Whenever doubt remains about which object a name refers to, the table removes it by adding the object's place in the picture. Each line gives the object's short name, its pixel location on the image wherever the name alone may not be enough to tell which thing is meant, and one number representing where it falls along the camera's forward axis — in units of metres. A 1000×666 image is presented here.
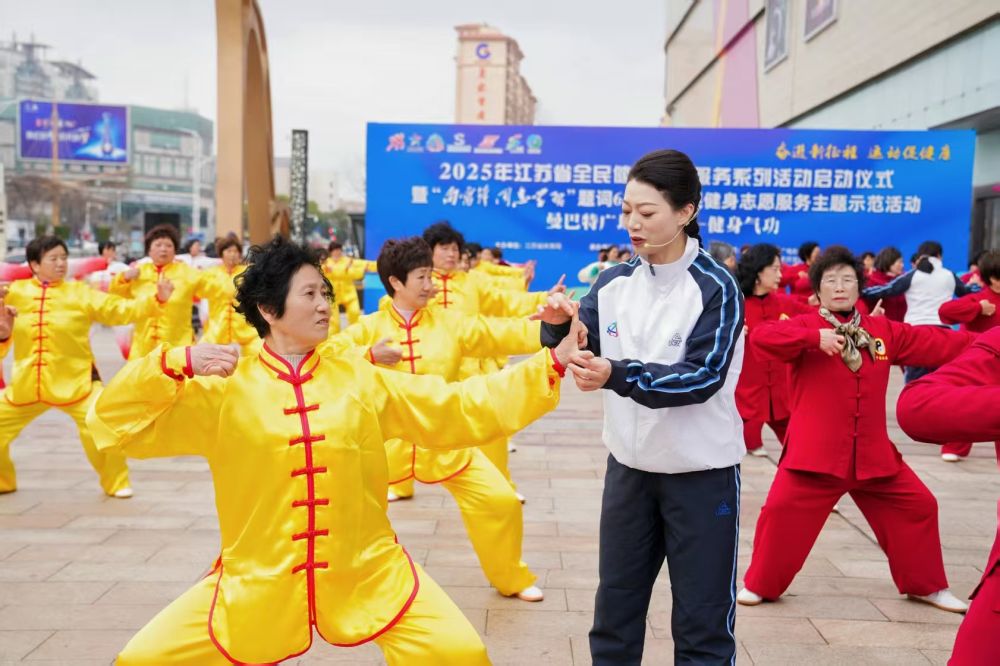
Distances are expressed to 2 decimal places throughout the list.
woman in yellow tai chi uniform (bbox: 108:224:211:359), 8.93
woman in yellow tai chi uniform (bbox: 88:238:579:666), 2.70
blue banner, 14.33
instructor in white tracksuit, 2.90
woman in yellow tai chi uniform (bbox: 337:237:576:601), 4.41
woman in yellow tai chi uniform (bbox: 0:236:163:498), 6.23
